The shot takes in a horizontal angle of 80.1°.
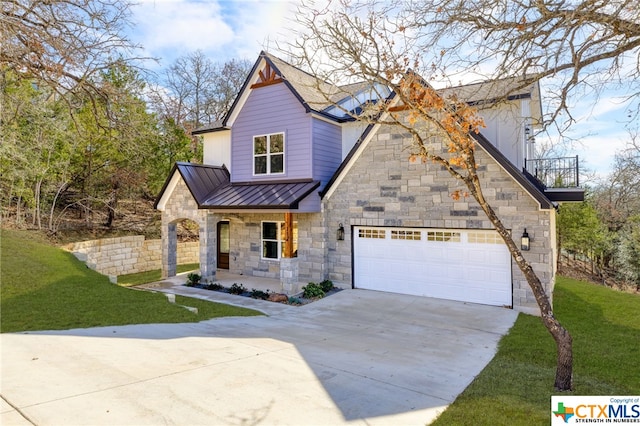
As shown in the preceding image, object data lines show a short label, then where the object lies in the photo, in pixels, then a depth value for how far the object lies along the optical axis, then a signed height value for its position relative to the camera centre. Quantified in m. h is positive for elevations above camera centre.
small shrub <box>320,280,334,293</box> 12.43 -2.19
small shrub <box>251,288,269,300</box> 11.80 -2.34
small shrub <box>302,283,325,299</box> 11.76 -2.24
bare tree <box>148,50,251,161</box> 28.31 +10.26
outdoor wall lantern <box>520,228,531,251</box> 9.98 -0.59
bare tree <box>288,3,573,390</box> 5.68 +2.82
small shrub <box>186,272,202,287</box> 13.51 -2.13
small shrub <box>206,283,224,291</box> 13.06 -2.29
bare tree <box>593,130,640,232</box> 21.86 +1.39
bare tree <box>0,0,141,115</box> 7.20 +3.79
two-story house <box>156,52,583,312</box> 10.55 +0.60
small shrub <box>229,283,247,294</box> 12.50 -2.29
